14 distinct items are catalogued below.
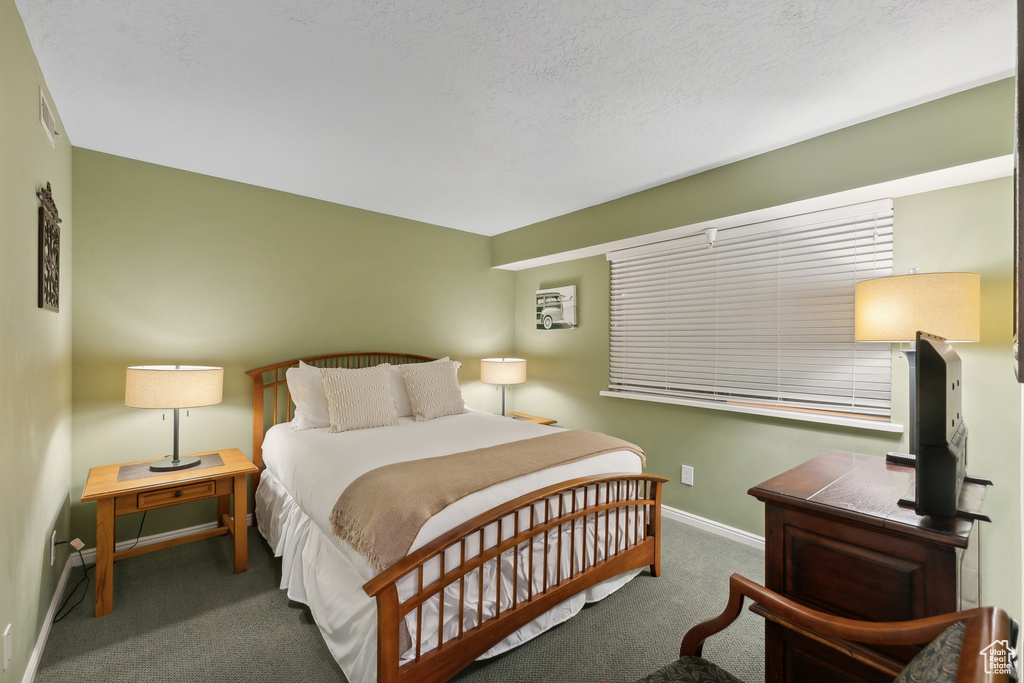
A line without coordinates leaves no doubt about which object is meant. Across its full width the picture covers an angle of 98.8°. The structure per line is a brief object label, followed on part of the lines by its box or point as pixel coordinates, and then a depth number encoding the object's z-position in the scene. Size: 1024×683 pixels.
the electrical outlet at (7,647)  1.48
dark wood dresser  1.12
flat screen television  1.16
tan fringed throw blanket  1.67
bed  1.64
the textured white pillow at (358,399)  2.98
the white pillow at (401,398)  3.49
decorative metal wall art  1.92
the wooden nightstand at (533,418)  4.26
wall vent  1.95
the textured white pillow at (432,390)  3.41
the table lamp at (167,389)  2.48
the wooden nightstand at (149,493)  2.20
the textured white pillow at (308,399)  3.05
